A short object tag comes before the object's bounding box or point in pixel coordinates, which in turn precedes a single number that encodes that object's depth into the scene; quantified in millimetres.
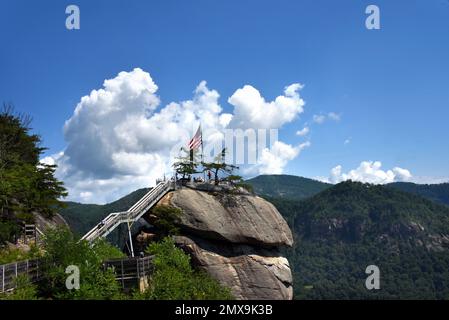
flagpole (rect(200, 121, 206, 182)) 42066
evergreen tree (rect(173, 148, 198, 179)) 41125
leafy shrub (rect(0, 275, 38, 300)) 21020
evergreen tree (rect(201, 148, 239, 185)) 41781
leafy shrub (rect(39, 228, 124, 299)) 24297
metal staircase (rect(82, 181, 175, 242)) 33531
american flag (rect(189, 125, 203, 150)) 41438
